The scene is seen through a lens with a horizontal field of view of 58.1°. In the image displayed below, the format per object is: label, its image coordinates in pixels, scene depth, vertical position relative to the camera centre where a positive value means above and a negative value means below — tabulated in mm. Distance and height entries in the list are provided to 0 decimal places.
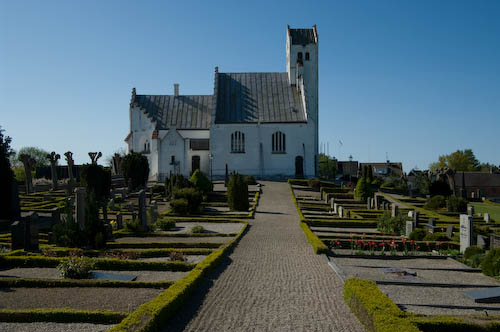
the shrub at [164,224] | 19328 -2219
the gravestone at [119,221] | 18906 -2027
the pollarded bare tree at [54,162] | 35009 +948
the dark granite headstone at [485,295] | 9125 -2598
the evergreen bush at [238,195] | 25734 -1332
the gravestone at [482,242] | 15151 -2468
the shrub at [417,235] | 17344 -2525
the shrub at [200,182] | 30188 -656
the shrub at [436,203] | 30562 -2290
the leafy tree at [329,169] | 74838 +351
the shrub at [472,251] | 13840 -2547
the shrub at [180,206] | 23203 -1734
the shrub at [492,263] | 11508 -2456
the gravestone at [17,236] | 14055 -1941
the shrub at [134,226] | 18016 -2132
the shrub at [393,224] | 19516 -2388
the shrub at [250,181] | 39538 -828
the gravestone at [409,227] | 18375 -2341
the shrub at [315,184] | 39094 -1143
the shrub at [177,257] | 12412 -2354
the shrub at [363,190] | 32344 -1419
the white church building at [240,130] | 45969 +4395
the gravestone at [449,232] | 17511 -2458
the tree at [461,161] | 85750 +1649
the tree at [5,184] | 21500 -471
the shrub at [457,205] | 29188 -2317
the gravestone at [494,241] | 14493 -2351
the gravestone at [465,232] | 15102 -2133
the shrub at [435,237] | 16891 -2570
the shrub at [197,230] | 17891 -2298
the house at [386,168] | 78488 +394
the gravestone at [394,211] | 21359 -1957
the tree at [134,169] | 33281 +290
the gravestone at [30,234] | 14039 -1875
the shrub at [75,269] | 10328 -2204
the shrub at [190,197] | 23953 -1315
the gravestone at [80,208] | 14642 -1130
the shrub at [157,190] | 33606 -1301
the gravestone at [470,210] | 24442 -2242
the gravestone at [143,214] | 18433 -1695
